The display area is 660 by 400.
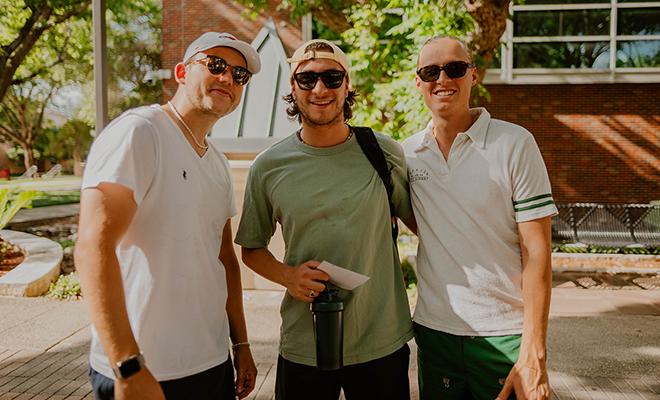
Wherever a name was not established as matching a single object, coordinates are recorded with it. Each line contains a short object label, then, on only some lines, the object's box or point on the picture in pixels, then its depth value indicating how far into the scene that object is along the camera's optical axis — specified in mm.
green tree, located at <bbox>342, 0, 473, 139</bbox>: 8297
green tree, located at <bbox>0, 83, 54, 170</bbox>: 36031
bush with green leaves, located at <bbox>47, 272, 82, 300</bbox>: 7512
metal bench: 11008
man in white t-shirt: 1849
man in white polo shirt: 2303
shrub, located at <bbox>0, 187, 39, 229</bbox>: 9070
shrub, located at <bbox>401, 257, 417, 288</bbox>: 8367
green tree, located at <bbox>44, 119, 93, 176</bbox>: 42156
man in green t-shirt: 2520
